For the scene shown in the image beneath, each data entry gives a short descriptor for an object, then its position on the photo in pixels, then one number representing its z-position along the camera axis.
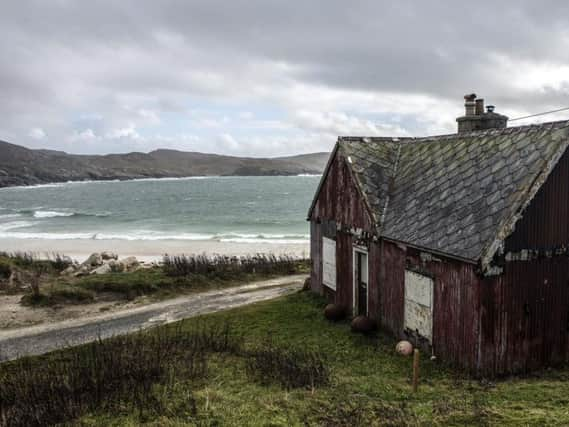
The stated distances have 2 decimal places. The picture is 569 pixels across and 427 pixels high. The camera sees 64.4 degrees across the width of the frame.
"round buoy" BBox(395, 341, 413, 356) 13.00
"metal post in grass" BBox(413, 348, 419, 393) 9.91
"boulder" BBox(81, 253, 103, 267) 31.39
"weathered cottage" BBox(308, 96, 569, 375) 10.95
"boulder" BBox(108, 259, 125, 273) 28.86
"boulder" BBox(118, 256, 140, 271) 29.81
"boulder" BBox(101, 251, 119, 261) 34.44
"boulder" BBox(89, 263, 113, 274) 27.98
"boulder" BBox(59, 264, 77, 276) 28.36
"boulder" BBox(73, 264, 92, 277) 27.19
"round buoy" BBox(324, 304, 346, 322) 16.78
